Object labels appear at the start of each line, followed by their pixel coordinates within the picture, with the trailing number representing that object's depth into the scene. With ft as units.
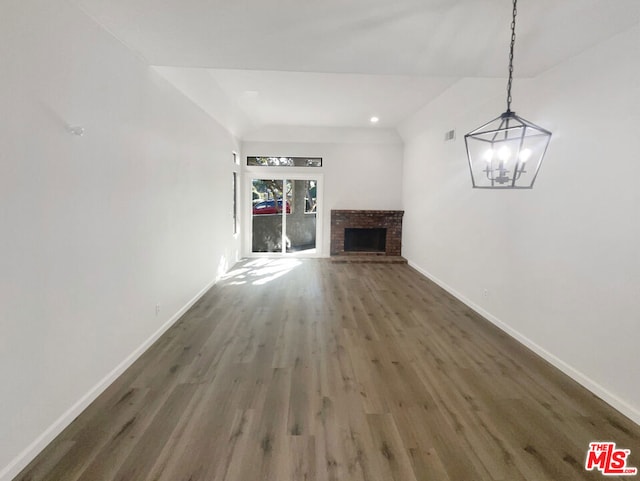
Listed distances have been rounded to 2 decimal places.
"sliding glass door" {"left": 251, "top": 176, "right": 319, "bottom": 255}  26.71
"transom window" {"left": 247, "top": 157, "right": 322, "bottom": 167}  26.25
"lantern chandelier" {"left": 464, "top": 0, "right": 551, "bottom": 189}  6.03
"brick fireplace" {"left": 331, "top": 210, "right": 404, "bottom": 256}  26.66
